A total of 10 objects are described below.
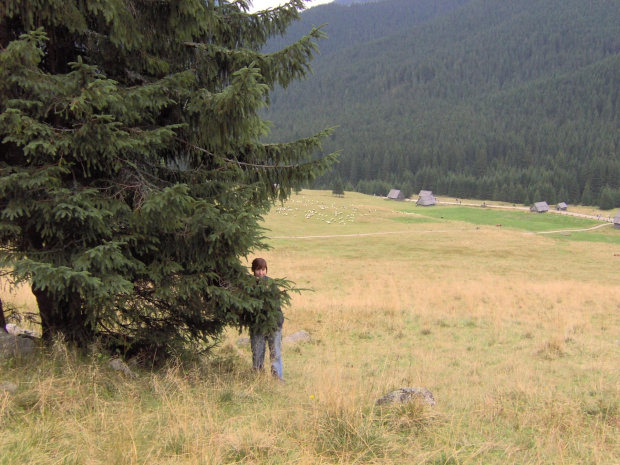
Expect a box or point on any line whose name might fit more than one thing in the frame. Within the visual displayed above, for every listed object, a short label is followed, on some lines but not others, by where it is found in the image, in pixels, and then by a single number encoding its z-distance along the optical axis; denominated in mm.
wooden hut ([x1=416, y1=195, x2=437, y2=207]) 103438
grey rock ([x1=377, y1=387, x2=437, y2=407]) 4395
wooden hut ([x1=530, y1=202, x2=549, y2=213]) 94188
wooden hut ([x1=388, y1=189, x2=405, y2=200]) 118500
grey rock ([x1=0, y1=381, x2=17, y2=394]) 3963
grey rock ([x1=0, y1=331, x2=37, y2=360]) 4879
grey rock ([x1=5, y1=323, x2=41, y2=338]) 7841
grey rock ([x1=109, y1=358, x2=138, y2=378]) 5031
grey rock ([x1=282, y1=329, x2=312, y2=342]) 10047
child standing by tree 6074
